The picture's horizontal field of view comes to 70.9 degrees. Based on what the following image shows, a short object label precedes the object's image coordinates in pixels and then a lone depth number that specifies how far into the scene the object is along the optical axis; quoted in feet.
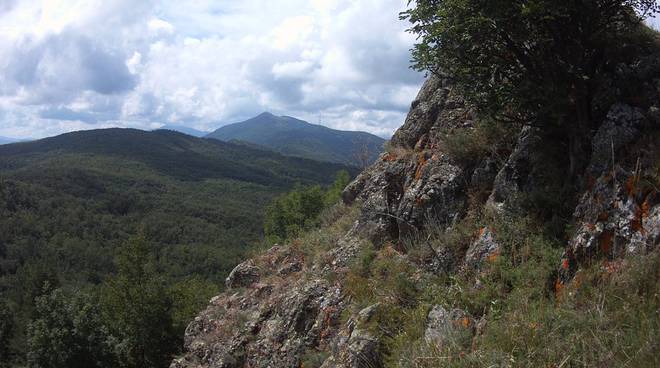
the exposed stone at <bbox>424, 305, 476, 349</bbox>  16.06
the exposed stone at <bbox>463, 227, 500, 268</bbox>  21.66
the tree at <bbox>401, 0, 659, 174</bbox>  20.89
